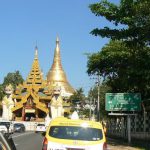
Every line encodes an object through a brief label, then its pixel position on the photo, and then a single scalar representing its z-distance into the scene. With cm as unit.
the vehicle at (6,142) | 475
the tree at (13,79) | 8507
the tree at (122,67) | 2047
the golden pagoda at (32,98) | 6588
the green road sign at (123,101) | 2489
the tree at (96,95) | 5597
